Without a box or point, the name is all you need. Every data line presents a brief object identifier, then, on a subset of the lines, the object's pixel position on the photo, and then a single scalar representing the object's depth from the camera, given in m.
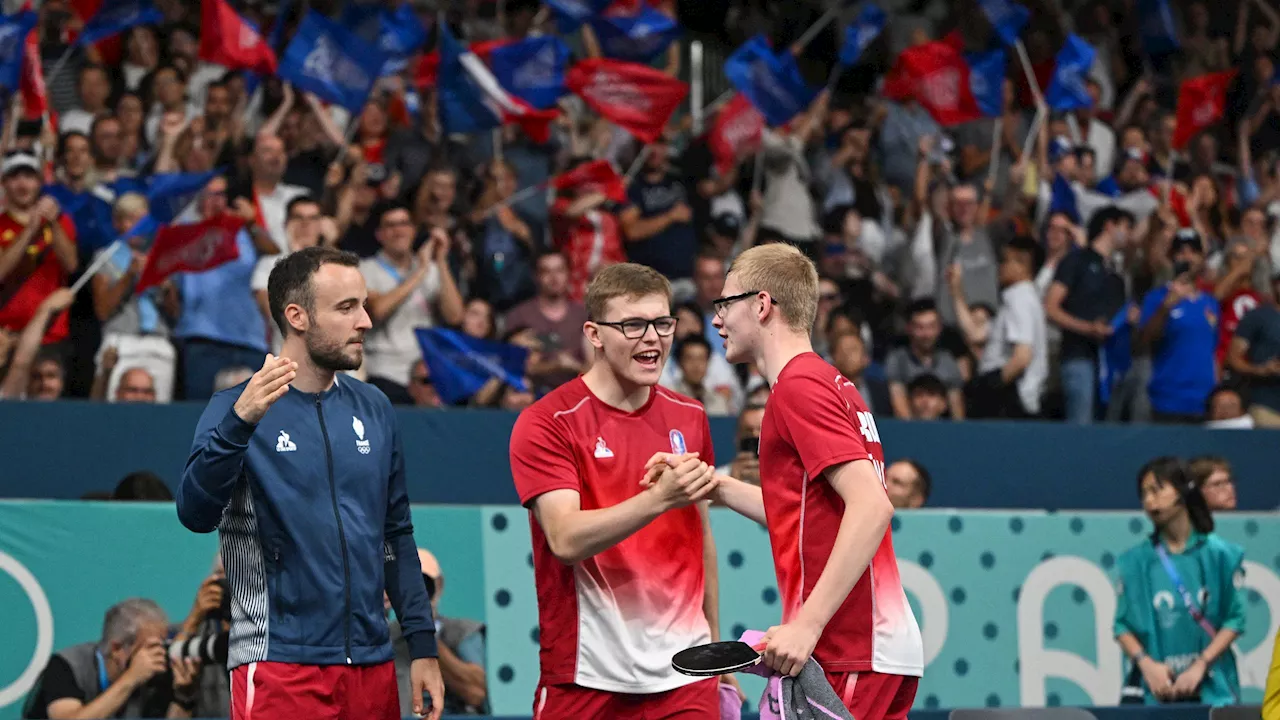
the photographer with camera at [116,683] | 7.14
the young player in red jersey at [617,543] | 5.32
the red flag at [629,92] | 12.44
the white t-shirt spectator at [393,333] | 10.59
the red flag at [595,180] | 12.12
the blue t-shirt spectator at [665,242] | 12.42
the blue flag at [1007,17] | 15.19
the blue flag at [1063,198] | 13.88
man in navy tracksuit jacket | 4.85
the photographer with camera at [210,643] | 7.26
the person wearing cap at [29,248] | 9.79
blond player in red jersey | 4.34
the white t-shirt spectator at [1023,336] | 12.66
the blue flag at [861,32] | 14.72
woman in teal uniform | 8.60
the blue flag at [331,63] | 11.37
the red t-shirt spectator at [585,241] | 12.02
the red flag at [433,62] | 12.08
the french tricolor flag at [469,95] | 11.88
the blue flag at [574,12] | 13.05
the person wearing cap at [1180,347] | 12.96
